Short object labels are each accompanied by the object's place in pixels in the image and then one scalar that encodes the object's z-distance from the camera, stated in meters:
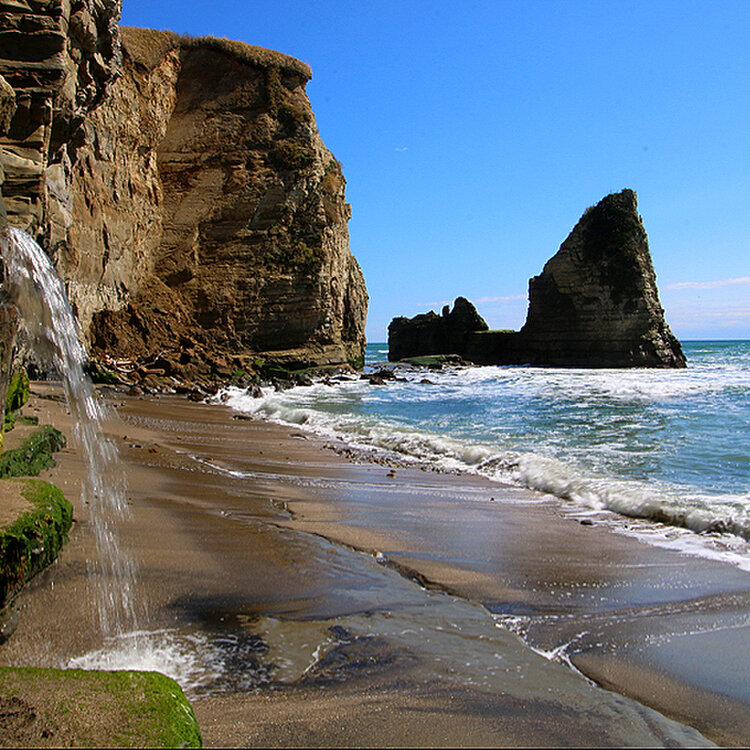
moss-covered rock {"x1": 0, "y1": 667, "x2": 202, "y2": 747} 1.83
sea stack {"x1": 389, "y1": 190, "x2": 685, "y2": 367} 42.44
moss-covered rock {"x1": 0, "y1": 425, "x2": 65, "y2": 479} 4.42
